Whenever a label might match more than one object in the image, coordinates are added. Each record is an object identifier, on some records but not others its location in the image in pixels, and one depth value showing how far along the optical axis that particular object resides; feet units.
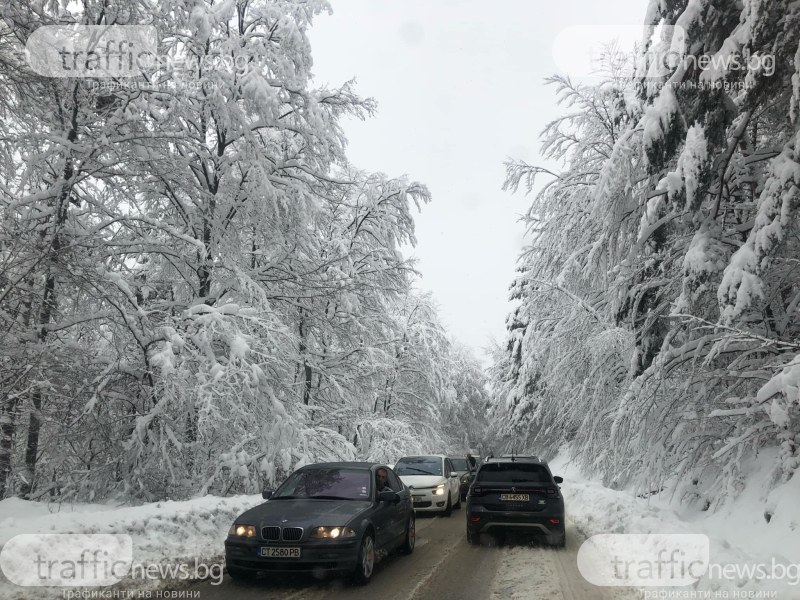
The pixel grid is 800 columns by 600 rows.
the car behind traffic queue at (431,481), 50.16
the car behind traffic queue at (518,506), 32.99
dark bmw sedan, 21.86
